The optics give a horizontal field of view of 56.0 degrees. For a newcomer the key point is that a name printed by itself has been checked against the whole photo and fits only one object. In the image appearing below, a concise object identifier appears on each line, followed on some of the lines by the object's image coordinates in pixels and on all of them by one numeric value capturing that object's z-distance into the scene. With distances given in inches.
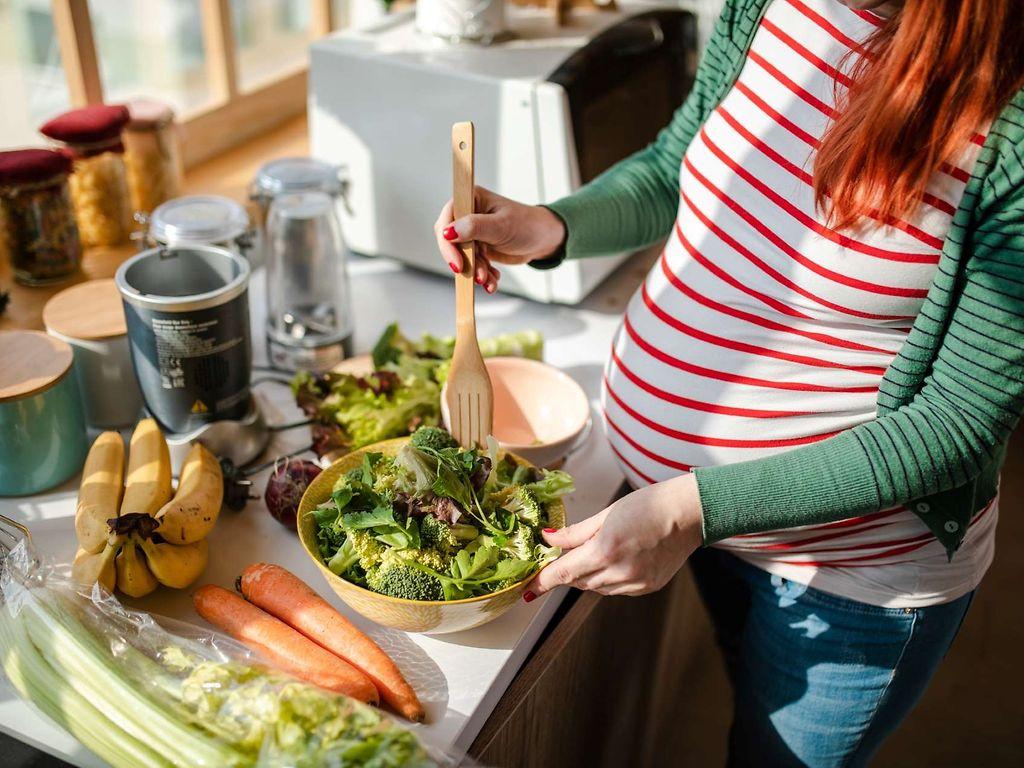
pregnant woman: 28.9
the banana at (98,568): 34.7
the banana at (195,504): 36.3
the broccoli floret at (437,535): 34.2
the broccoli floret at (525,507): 35.6
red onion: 39.4
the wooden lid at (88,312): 43.0
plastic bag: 27.2
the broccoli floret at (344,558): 33.6
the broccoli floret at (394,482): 35.0
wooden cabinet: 37.4
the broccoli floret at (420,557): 33.3
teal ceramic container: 38.7
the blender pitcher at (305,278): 50.8
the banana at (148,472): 37.2
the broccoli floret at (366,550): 33.5
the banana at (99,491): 35.7
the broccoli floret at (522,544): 34.2
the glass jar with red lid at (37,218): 48.0
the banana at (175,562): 35.5
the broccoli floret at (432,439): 36.3
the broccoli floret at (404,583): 32.7
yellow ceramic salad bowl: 32.5
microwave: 51.6
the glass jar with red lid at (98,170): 52.1
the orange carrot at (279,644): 32.3
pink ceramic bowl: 45.4
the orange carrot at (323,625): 32.8
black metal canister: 39.1
